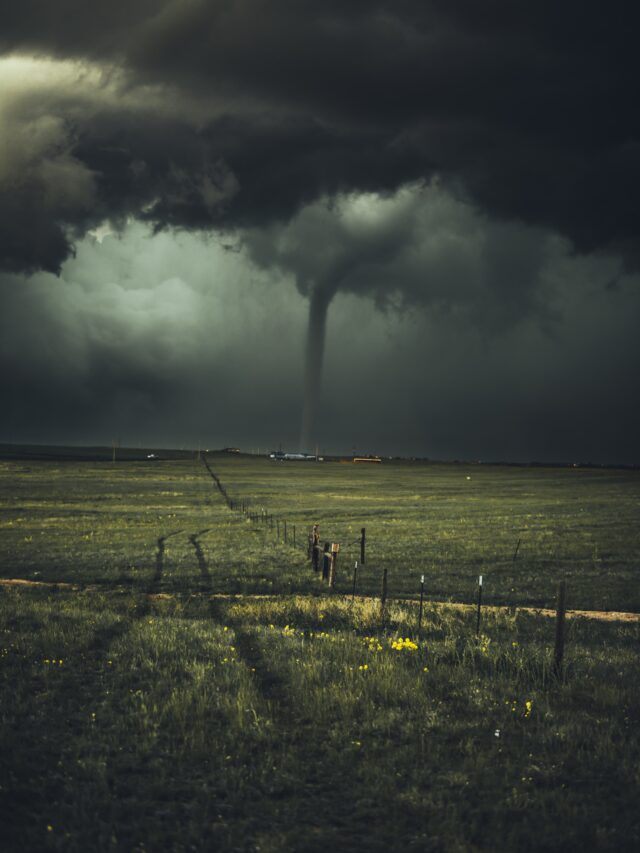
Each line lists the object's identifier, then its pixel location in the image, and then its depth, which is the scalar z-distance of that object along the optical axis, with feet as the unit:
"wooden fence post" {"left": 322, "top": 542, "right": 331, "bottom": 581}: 86.01
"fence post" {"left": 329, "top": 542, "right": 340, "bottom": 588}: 79.41
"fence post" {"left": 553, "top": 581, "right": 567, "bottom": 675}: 41.24
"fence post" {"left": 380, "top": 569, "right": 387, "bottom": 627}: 58.98
